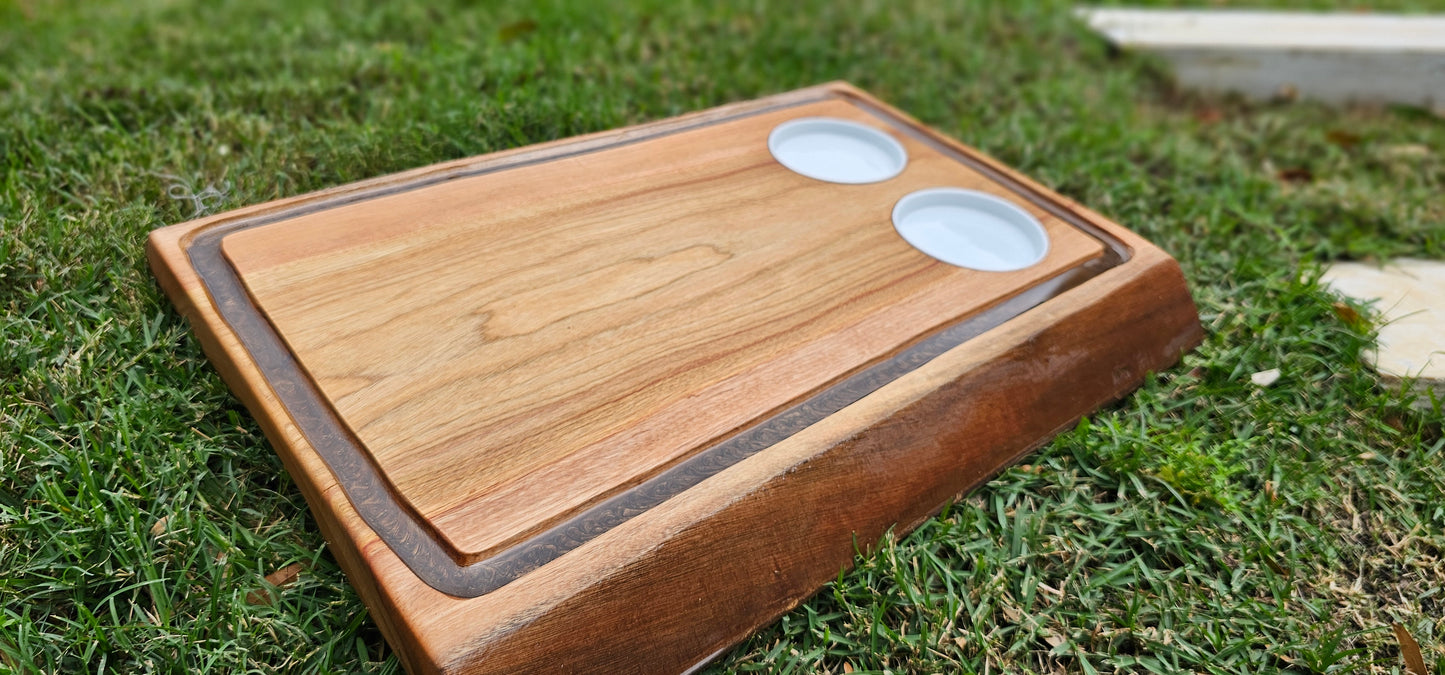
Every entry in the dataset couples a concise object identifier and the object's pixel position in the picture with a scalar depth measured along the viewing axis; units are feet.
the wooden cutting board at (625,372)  2.60
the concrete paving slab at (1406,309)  3.27
